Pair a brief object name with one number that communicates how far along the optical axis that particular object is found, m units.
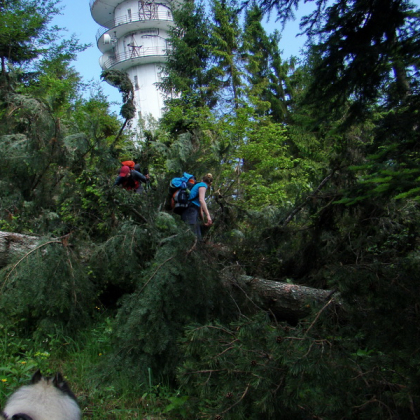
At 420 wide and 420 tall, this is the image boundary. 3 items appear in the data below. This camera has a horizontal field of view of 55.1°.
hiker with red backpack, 6.55
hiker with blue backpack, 6.79
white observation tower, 35.41
